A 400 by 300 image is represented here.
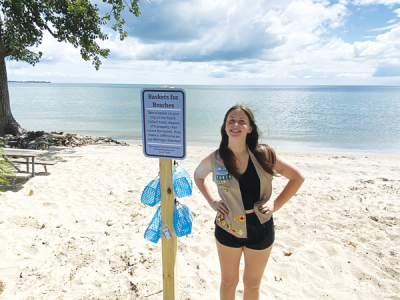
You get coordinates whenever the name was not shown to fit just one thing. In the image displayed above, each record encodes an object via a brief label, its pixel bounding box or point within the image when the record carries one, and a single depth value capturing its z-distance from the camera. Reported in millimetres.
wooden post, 2270
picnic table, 6246
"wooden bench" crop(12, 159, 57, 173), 6902
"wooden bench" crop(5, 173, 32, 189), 5710
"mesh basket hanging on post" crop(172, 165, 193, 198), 2275
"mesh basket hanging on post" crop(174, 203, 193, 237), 2285
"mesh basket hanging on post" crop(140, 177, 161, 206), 2363
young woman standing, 2133
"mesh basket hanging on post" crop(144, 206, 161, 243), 2363
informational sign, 2102
